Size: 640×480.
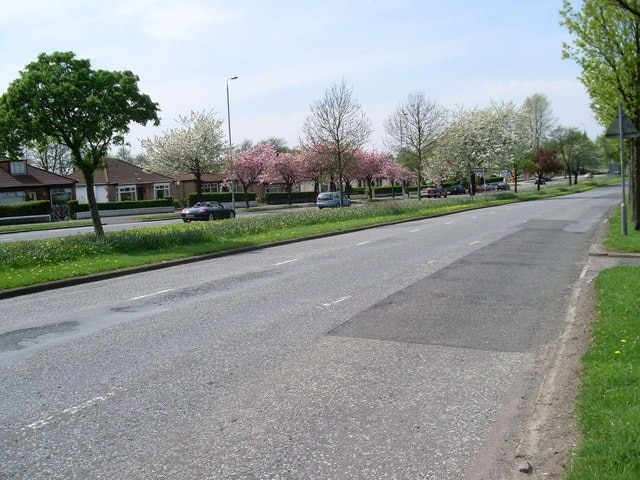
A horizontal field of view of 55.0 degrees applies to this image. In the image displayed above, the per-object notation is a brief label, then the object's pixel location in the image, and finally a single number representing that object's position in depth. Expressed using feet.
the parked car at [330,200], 175.22
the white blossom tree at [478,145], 208.54
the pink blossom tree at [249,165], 228.22
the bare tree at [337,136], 139.64
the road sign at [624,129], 50.01
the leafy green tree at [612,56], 57.48
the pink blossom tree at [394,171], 274.79
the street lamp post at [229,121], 179.51
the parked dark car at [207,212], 132.67
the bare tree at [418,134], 178.60
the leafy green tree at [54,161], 285.08
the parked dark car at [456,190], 275.59
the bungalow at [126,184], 221.87
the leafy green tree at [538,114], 306.96
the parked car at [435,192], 253.44
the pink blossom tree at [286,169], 239.91
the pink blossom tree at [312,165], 210.01
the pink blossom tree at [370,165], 262.84
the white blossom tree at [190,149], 206.59
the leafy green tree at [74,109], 63.93
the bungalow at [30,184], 183.01
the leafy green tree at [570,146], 281.74
